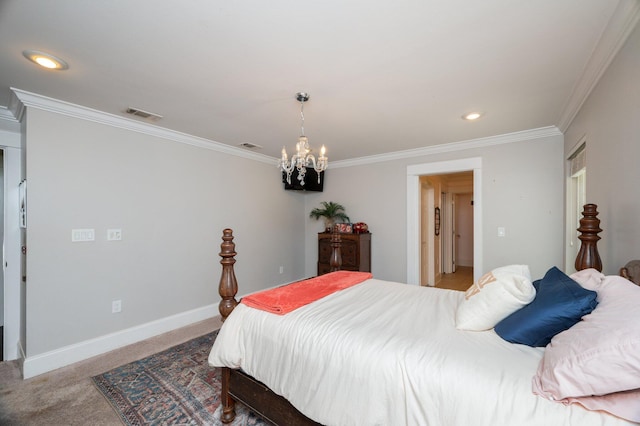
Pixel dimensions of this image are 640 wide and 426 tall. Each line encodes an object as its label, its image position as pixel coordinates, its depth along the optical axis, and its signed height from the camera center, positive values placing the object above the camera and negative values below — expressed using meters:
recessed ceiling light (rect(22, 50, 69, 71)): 1.76 +1.04
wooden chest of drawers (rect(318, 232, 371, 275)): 4.38 -0.66
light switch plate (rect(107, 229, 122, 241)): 2.83 -0.22
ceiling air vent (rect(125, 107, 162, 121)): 2.66 +1.02
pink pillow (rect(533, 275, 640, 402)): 0.82 -0.47
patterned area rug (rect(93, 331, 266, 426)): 1.82 -1.38
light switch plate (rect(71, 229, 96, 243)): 2.60 -0.21
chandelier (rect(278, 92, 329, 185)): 2.30 +0.49
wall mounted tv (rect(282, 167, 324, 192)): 4.86 +0.57
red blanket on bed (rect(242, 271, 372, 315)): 1.74 -0.61
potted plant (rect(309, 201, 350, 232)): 4.84 -0.02
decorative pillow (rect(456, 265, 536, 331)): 1.39 -0.46
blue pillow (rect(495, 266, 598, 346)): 1.11 -0.44
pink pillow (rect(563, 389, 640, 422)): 0.80 -0.59
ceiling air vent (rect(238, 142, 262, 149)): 3.80 +0.98
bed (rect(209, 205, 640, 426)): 0.98 -0.67
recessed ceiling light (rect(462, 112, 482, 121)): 2.76 +1.02
